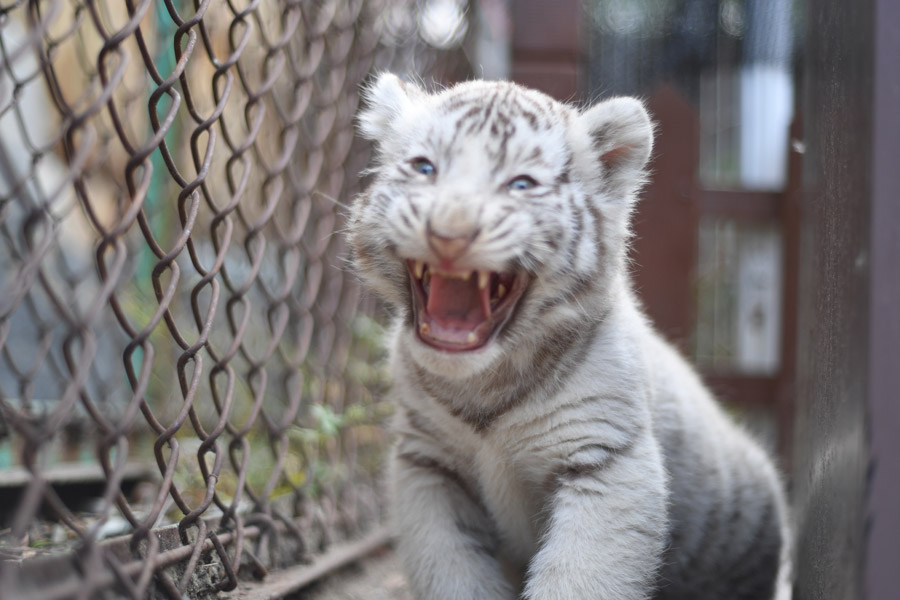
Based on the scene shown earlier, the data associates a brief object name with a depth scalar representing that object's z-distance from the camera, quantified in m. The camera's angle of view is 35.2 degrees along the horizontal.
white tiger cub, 0.73
